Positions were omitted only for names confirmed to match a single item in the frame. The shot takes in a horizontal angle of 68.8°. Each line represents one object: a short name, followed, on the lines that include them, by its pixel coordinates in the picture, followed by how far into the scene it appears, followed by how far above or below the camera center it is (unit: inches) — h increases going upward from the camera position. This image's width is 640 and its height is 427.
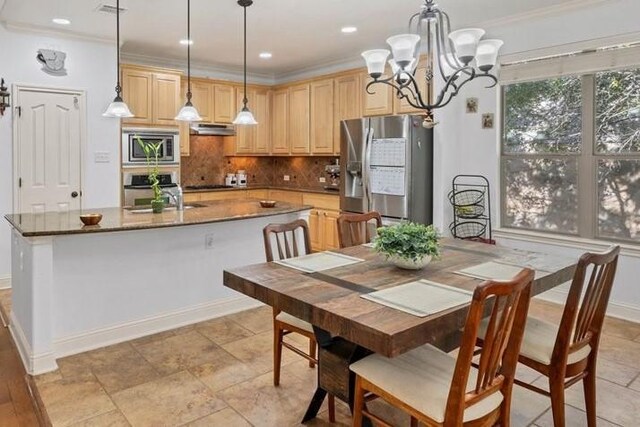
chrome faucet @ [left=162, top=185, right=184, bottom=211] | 155.9 -3.0
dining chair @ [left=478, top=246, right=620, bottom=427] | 75.9 -26.7
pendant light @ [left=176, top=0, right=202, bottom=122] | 140.6 +22.9
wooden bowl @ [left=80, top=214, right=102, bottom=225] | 117.9 -7.6
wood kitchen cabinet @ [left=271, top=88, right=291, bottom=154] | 267.9 +39.7
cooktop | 252.1 +1.7
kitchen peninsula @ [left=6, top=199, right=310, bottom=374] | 114.6 -23.5
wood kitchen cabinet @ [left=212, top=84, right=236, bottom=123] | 253.7 +47.3
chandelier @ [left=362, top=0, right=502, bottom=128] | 95.3 +29.5
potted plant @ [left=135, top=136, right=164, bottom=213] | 143.4 -3.4
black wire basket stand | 184.4 -6.9
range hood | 246.7 +32.4
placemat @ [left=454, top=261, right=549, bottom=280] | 87.0 -15.7
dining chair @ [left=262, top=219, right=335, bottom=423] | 95.8 -28.1
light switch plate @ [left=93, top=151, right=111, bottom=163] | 202.4 +14.0
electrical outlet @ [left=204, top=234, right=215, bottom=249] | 147.9 -16.5
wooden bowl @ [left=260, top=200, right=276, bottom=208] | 157.8 -4.9
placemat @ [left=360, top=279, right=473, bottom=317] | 69.3 -17.0
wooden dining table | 64.0 -17.4
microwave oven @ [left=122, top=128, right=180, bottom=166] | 212.1 +21.0
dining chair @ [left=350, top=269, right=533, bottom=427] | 60.2 -27.6
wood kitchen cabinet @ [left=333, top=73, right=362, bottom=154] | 223.6 +43.7
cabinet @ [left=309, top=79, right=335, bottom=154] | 239.3 +37.8
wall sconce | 177.5 +35.1
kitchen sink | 148.5 -6.3
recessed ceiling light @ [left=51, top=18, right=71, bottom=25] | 169.8 +61.8
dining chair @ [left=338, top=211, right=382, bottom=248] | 122.6 -10.6
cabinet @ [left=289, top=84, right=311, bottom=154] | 253.4 +39.2
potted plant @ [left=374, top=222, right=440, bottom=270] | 89.9 -10.8
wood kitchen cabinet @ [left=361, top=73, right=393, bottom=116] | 208.5 +40.9
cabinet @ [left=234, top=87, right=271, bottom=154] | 267.4 +35.1
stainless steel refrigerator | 189.2 +9.7
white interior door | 185.9 +16.3
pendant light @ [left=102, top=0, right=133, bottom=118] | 130.4 +22.3
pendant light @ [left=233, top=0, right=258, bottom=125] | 147.0 +22.5
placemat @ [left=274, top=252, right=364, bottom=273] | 93.4 -15.1
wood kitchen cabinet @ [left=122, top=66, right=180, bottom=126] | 215.8 +44.6
